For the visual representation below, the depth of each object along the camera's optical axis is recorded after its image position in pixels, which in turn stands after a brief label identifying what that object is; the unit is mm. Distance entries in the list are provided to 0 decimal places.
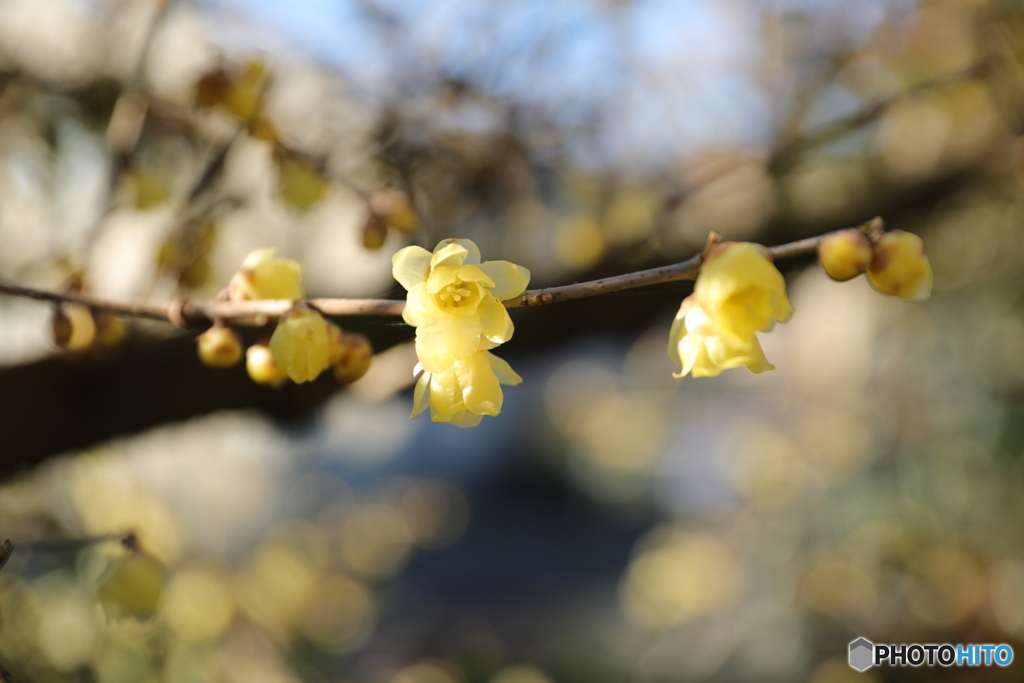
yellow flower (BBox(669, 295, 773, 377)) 238
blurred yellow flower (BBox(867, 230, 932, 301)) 240
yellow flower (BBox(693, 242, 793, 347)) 232
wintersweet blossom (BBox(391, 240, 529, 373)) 244
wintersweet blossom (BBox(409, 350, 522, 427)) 246
